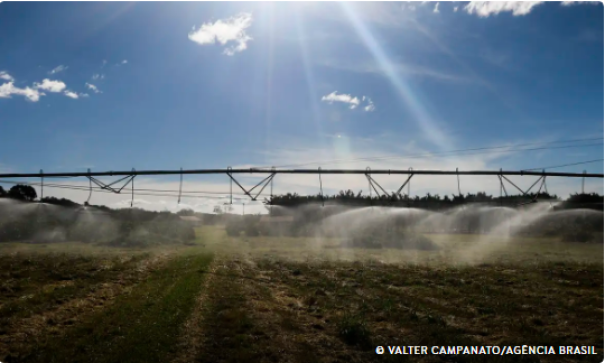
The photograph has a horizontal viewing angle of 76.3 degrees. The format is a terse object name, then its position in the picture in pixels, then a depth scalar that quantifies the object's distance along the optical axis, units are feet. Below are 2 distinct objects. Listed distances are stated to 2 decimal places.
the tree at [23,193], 182.91
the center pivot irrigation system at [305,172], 59.31
